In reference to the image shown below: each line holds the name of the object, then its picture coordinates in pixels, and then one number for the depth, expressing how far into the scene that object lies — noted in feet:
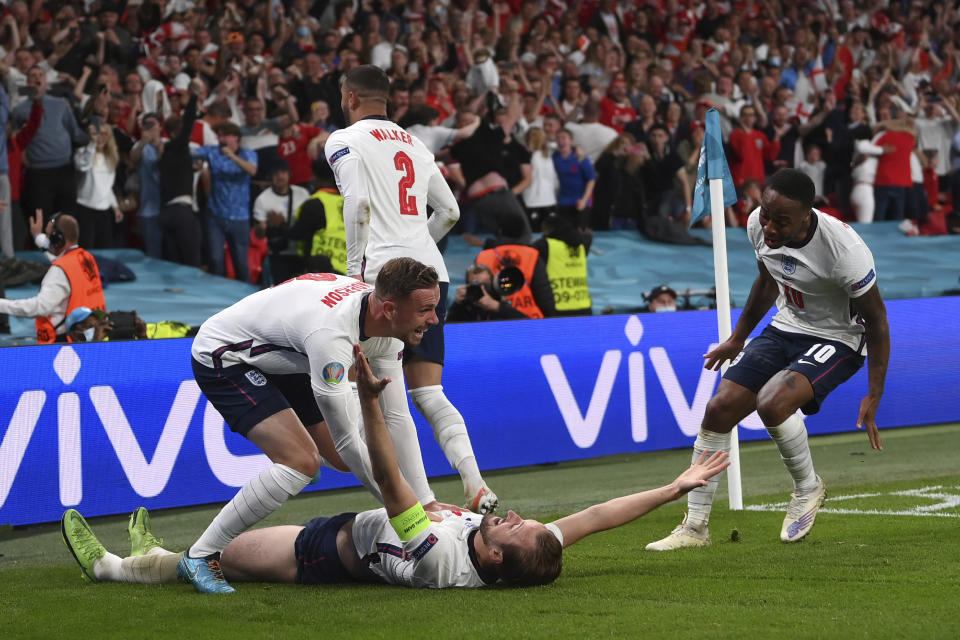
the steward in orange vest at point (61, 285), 34.40
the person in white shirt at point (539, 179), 51.75
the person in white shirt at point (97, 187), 44.34
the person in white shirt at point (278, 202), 45.96
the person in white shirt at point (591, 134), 55.01
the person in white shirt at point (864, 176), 62.54
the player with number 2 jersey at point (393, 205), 22.53
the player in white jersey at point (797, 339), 21.30
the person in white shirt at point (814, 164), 61.98
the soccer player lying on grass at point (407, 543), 17.33
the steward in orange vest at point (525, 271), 38.40
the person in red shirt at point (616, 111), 56.75
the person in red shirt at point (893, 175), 62.75
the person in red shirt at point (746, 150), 58.54
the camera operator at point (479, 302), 36.40
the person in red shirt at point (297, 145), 47.26
